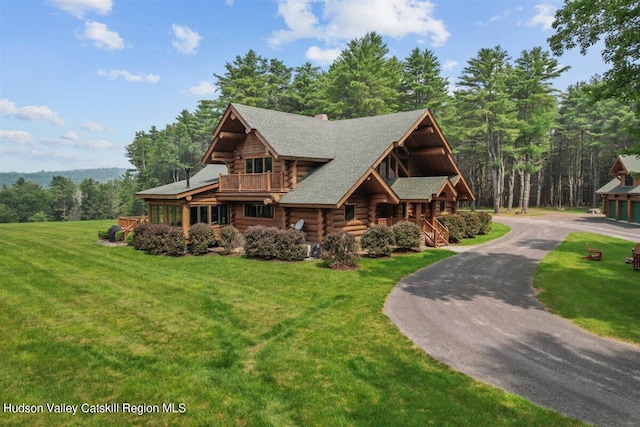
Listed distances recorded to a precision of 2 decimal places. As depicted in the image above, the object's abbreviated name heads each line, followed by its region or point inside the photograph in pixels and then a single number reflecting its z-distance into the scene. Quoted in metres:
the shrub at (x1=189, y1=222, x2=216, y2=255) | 21.03
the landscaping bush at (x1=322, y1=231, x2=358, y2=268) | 17.39
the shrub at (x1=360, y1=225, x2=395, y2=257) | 19.73
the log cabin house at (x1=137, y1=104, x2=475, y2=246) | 21.98
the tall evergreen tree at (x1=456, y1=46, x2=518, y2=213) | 50.94
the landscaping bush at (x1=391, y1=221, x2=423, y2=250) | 21.17
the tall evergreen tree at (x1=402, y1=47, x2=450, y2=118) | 54.66
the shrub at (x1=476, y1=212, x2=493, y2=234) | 29.95
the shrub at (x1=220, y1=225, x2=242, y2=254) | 21.14
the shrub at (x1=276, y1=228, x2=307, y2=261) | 19.16
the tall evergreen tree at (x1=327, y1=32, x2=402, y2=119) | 47.91
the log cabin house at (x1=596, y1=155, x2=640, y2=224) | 39.50
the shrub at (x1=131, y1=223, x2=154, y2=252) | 21.82
